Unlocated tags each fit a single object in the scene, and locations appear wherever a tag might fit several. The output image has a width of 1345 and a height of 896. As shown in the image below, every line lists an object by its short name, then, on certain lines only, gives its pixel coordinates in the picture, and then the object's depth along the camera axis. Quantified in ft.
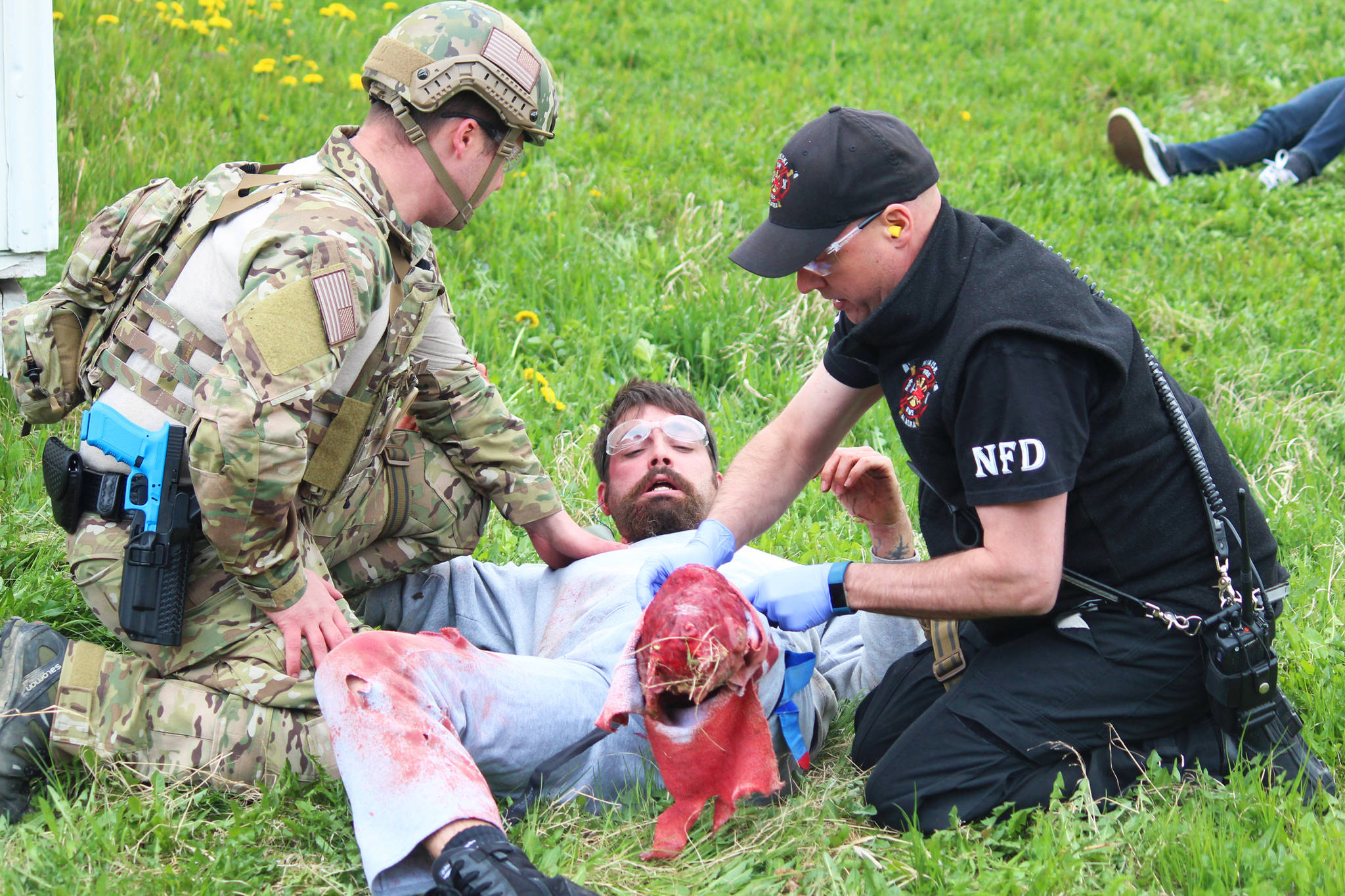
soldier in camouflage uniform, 17.58
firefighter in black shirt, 17.58
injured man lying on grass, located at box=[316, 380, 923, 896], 16.37
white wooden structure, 29.45
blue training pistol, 18.67
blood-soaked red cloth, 18.17
